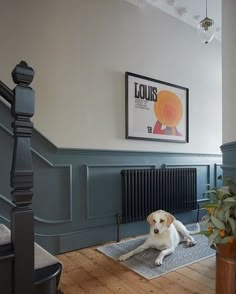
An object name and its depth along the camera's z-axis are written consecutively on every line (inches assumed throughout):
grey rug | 79.4
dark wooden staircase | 35.0
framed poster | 119.9
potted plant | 53.9
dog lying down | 89.5
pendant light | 97.7
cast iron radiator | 112.0
